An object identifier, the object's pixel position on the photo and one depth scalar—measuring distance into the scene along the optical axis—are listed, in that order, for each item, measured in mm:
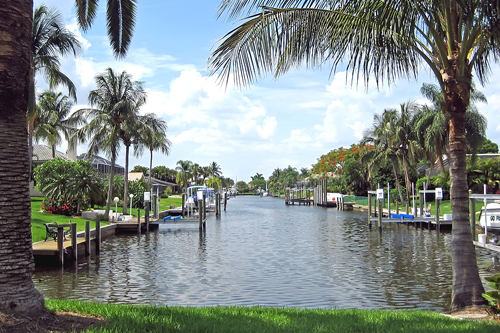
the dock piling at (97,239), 22219
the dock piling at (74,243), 19344
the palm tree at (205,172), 143050
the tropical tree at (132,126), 34656
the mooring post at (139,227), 30928
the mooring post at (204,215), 35788
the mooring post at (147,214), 32000
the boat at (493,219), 18416
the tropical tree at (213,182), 140875
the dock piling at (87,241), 20906
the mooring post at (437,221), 31628
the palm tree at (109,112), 34219
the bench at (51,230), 20891
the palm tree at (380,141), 50094
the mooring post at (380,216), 31953
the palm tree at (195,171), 132375
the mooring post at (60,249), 17906
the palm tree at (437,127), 36719
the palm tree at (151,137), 38406
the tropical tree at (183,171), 118688
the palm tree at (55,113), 51500
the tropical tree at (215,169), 164750
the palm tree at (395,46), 7625
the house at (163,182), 87375
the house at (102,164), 63625
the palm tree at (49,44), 26859
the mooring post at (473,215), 15710
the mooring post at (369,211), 34312
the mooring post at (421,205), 34844
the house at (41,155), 49406
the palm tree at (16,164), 6000
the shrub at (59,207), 31562
